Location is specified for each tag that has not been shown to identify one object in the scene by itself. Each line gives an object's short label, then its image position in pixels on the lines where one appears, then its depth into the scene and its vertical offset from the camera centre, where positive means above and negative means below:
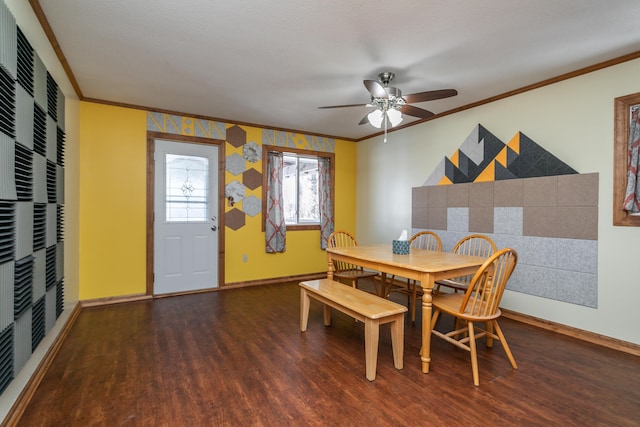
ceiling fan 2.56 +0.96
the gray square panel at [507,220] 3.32 -0.08
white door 4.11 -0.09
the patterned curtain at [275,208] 4.84 +0.05
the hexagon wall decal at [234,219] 4.52 -0.12
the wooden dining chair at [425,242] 3.77 -0.40
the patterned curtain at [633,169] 2.51 +0.35
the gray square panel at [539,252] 3.06 -0.39
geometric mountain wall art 3.14 +0.57
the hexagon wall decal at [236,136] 4.55 +1.09
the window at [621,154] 2.59 +0.49
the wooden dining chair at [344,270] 3.44 -0.68
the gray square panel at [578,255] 2.79 -0.38
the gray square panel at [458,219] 3.85 -0.08
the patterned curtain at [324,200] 5.37 +0.19
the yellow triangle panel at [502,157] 3.46 +0.61
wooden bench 2.12 -0.71
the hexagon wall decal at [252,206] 4.67 +0.08
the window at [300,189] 5.21 +0.37
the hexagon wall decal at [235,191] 4.51 +0.29
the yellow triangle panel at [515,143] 3.35 +0.74
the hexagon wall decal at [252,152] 4.67 +0.88
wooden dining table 2.22 -0.40
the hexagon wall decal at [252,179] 4.66 +0.48
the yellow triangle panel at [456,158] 3.96 +0.68
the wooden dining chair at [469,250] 3.00 -0.42
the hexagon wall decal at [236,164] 4.53 +0.68
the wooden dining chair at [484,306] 2.05 -0.67
